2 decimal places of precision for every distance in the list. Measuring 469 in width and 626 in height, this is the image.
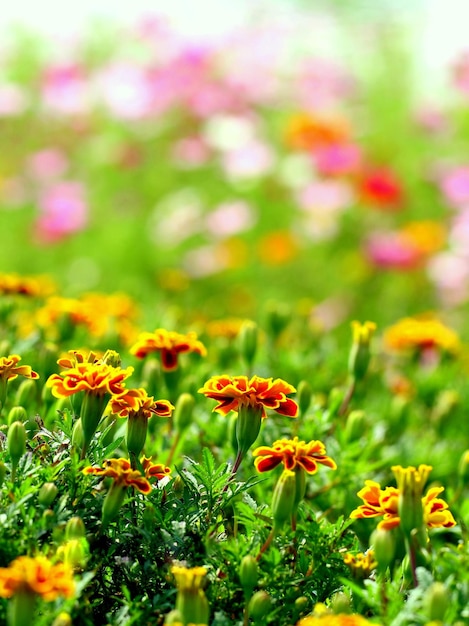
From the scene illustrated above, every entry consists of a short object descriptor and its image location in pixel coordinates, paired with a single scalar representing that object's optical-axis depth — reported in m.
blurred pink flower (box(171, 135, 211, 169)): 5.10
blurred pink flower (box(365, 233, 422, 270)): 4.24
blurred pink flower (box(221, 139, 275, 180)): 5.03
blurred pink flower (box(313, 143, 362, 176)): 4.67
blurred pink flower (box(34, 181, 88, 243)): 4.68
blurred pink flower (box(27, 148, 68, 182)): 5.23
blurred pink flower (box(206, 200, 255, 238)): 4.59
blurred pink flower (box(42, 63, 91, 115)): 5.50
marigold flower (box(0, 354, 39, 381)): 1.14
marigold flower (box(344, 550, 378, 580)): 1.06
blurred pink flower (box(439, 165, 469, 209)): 4.66
